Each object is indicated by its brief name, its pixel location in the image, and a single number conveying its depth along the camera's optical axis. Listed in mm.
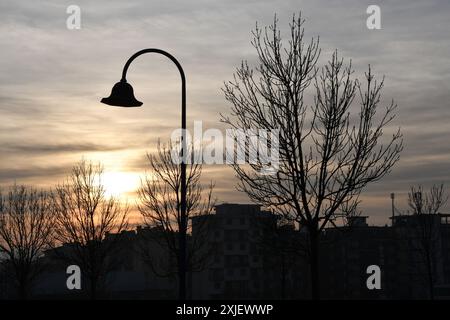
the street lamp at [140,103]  15883
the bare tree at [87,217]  34844
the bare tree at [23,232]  42375
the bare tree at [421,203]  41438
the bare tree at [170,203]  26062
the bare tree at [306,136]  16344
